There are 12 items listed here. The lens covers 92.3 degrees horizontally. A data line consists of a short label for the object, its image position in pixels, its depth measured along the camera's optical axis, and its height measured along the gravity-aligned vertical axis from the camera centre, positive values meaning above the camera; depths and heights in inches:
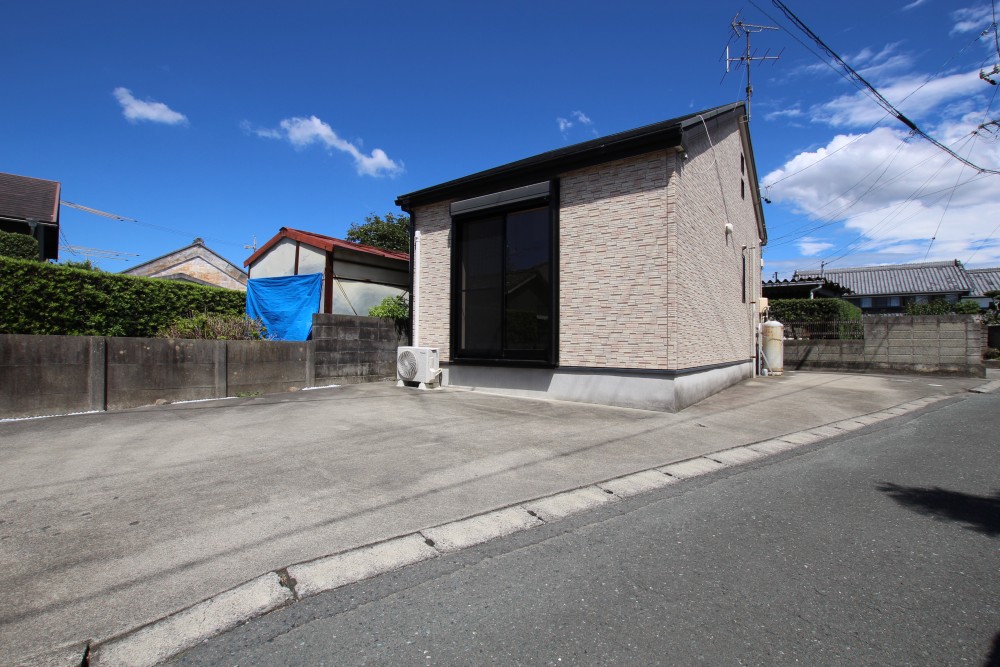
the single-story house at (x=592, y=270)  299.4 +49.8
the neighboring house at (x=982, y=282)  1331.2 +171.0
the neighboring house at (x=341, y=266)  477.4 +76.0
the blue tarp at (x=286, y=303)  439.8 +33.5
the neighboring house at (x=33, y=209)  610.9 +171.9
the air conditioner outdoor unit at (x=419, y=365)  382.6 -21.4
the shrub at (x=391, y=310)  447.5 +26.4
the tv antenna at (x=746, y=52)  527.5 +329.1
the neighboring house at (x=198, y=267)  1131.3 +170.9
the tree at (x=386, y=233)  1016.2 +223.7
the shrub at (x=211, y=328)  344.2 +7.4
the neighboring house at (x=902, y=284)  1328.7 +161.4
